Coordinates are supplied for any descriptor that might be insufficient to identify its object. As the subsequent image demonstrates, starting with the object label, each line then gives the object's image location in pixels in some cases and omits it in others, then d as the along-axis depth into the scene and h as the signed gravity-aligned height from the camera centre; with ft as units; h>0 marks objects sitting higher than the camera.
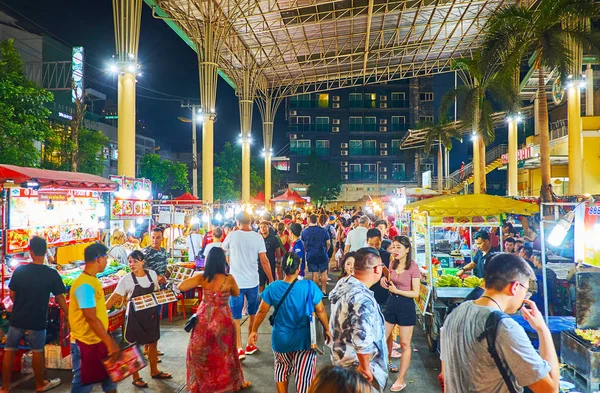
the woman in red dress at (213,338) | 12.27 -4.12
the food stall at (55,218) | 17.48 -0.72
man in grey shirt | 6.29 -2.34
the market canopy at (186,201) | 41.59 +0.27
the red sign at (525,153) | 69.72 +8.53
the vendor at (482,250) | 21.91 -2.65
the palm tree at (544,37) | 35.19 +14.99
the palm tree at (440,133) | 92.17 +15.91
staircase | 90.89 +8.08
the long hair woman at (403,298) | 14.57 -3.51
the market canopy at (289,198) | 68.37 +0.82
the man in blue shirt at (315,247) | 27.12 -2.97
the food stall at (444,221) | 18.90 -1.07
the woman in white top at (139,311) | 14.74 -3.82
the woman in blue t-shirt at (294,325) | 11.36 -3.45
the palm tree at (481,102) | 51.22 +13.43
